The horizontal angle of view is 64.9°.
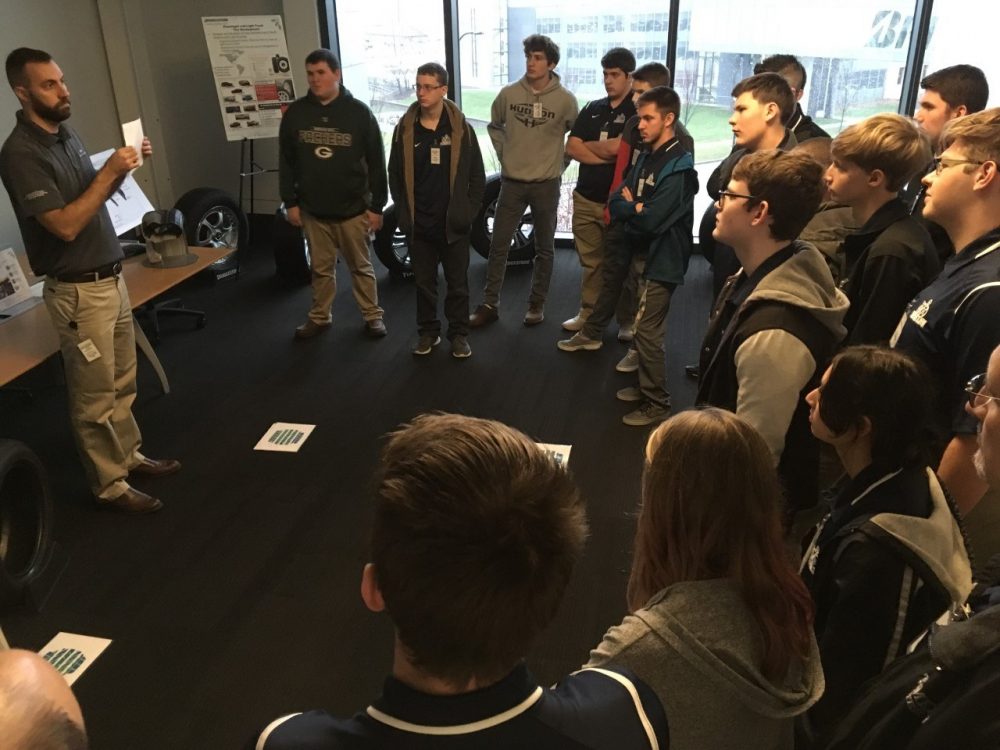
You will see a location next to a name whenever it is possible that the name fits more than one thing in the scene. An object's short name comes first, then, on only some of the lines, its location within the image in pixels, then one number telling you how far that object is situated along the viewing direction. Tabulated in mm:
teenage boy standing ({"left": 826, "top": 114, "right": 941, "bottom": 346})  2219
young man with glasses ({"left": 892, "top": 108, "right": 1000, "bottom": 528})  1782
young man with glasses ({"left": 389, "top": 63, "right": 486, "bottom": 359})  4090
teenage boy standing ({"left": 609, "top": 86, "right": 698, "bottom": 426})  3510
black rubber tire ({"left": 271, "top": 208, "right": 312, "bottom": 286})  5355
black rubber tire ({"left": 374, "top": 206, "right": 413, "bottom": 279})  5387
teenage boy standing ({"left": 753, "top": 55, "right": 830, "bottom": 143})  4109
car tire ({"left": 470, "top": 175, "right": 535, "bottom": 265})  5508
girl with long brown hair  1143
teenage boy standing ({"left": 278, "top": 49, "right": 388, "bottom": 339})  4398
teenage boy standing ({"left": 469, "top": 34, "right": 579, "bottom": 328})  4543
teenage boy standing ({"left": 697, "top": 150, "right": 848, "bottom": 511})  1859
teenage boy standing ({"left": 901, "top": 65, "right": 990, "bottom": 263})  3305
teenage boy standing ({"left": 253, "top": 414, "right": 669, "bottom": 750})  824
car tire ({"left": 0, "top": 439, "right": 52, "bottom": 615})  2533
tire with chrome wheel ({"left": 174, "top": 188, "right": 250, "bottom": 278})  5184
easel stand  6191
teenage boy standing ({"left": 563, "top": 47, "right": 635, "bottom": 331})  4328
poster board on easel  5734
